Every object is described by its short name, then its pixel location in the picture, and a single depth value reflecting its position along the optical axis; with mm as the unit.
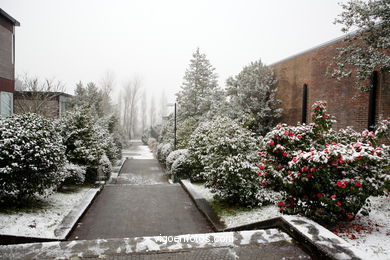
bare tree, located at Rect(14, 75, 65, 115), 19803
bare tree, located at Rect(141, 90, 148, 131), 69031
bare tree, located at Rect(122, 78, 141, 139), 56675
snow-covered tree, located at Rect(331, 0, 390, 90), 7648
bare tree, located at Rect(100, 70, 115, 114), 40344
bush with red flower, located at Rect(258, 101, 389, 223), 4254
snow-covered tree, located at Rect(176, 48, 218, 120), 23234
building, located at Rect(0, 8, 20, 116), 14883
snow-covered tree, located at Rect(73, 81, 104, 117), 25328
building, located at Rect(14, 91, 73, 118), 19756
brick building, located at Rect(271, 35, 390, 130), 9586
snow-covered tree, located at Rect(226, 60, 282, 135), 16203
